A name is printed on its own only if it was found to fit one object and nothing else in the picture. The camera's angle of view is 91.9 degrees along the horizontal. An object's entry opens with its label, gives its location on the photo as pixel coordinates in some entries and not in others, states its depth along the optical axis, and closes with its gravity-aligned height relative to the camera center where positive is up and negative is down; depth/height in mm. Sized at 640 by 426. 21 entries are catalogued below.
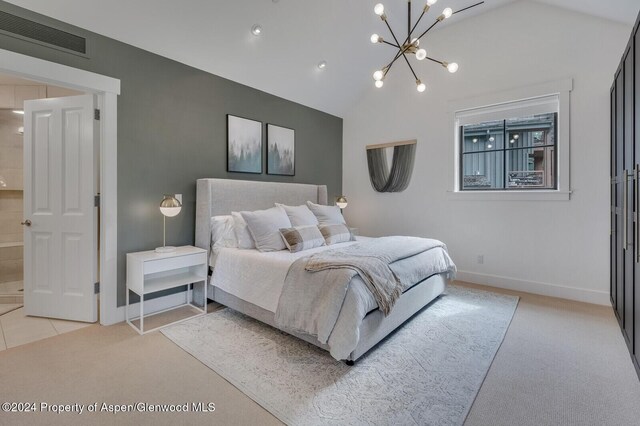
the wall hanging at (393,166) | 4918 +766
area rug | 1806 -1126
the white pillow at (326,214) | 4168 -23
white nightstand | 2810 -594
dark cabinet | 2119 +147
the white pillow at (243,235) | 3318 -246
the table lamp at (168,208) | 3041 +41
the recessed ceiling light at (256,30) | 3475 +2072
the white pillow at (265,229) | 3232 -179
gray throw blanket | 2184 -568
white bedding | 2641 -565
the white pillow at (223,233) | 3400 -230
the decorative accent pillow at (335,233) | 3748 -256
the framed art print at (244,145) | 4008 +907
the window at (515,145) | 3781 +917
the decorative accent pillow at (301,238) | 3234 -273
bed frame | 2410 -259
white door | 2965 +30
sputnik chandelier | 2432 +1429
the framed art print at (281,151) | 4512 +931
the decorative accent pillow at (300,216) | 3709 -45
